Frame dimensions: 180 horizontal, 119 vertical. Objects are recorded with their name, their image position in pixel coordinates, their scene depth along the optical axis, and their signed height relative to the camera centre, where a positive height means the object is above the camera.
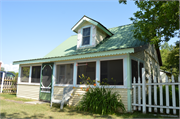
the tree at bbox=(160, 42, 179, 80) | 21.55 +2.71
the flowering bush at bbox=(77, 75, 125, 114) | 6.12 -1.33
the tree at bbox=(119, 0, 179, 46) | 6.35 +2.74
